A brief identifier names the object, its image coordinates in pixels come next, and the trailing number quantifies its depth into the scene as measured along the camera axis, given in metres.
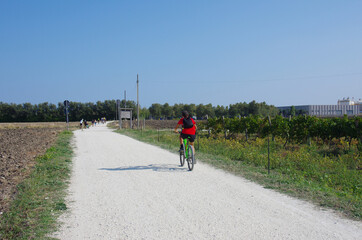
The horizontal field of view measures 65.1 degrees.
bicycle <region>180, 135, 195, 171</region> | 8.80
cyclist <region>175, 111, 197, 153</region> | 9.06
